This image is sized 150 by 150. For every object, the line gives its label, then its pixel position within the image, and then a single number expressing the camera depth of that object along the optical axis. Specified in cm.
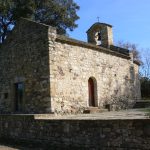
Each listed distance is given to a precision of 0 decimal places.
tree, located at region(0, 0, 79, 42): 2764
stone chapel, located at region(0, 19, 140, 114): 1533
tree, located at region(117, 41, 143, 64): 4552
